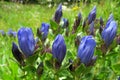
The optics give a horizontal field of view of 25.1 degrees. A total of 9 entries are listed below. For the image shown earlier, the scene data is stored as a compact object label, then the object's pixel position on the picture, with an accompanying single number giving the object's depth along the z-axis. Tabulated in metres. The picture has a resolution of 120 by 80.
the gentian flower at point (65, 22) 0.52
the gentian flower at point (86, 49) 0.31
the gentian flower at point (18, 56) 0.34
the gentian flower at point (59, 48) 0.31
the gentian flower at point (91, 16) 0.47
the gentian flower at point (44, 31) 0.41
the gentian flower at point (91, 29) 0.44
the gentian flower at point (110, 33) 0.33
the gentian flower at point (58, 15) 0.45
